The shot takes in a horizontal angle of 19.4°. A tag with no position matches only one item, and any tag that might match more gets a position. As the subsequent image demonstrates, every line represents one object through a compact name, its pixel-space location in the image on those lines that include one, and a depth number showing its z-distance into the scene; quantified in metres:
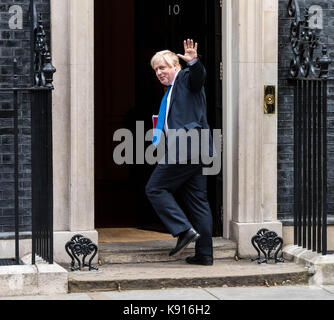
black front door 9.01
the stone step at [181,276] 7.60
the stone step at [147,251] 8.39
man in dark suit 7.96
